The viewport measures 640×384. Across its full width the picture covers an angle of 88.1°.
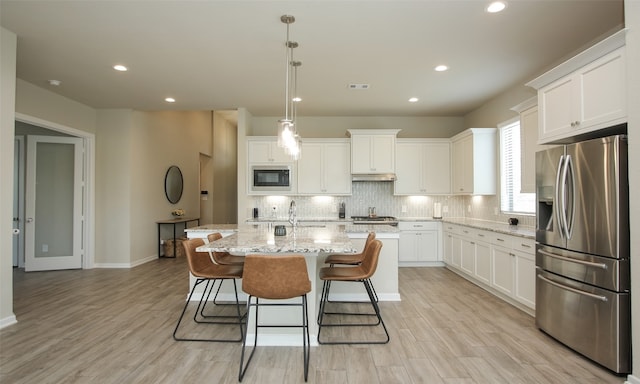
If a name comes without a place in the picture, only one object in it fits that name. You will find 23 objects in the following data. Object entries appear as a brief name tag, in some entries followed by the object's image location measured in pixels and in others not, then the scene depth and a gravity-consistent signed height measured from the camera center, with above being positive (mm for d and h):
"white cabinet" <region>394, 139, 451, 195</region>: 6109 +558
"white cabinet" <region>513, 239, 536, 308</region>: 3334 -780
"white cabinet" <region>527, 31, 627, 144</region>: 2336 +828
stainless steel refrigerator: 2258 -408
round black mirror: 6953 +284
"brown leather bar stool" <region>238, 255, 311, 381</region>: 2316 -570
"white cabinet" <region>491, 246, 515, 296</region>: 3727 -845
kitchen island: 2490 -414
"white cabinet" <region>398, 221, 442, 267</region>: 5812 -790
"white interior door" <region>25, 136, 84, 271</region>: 5449 -96
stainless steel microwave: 5992 +348
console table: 6613 -502
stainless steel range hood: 6066 +375
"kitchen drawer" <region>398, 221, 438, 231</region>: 5840 -509
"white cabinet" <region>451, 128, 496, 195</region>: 5137 +563
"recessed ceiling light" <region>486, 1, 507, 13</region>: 2656 +1556
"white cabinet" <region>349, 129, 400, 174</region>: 5945 +830
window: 4469 +337
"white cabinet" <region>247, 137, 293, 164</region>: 6035 +808
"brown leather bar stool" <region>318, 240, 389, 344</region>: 2830 -678
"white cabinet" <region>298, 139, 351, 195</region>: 6090 +482
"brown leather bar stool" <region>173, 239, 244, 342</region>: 2893 -660
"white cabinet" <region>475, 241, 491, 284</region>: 4215 -855
